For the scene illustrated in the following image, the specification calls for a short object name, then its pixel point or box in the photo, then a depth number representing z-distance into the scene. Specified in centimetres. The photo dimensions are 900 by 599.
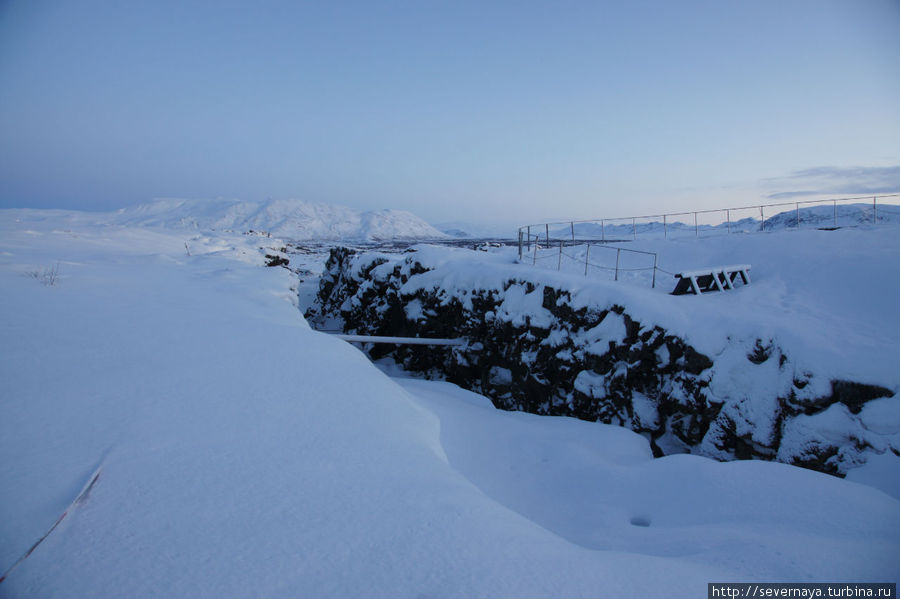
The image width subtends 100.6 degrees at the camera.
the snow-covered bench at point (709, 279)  1130
